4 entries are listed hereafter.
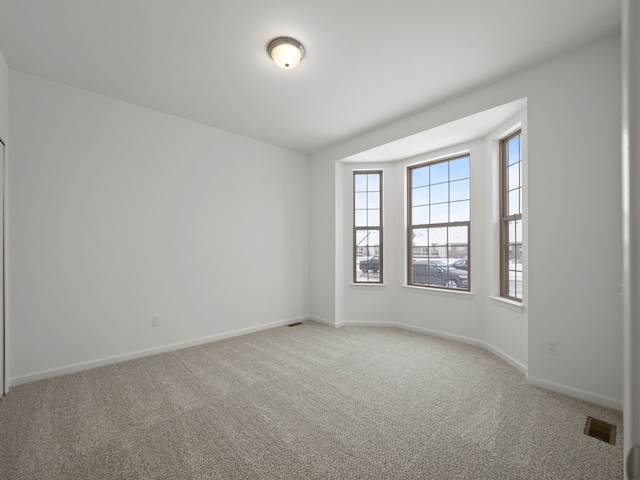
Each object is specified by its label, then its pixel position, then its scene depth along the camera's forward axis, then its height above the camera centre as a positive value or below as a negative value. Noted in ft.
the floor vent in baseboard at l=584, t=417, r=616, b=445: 6.84 -4.37
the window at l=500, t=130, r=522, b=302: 11.27 +0.84
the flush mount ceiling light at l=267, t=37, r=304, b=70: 8.25 +5.10
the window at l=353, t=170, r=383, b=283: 16.57 +0.68
